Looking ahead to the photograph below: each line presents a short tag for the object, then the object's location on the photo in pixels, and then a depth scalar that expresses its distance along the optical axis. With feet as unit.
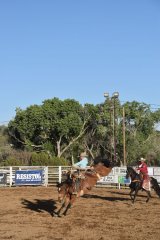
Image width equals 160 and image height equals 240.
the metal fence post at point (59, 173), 98.26
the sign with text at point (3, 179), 96.35
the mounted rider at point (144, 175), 61.00
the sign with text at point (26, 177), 94.79
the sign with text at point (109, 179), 92.95
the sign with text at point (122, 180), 89.61
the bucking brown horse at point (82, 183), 45.27
